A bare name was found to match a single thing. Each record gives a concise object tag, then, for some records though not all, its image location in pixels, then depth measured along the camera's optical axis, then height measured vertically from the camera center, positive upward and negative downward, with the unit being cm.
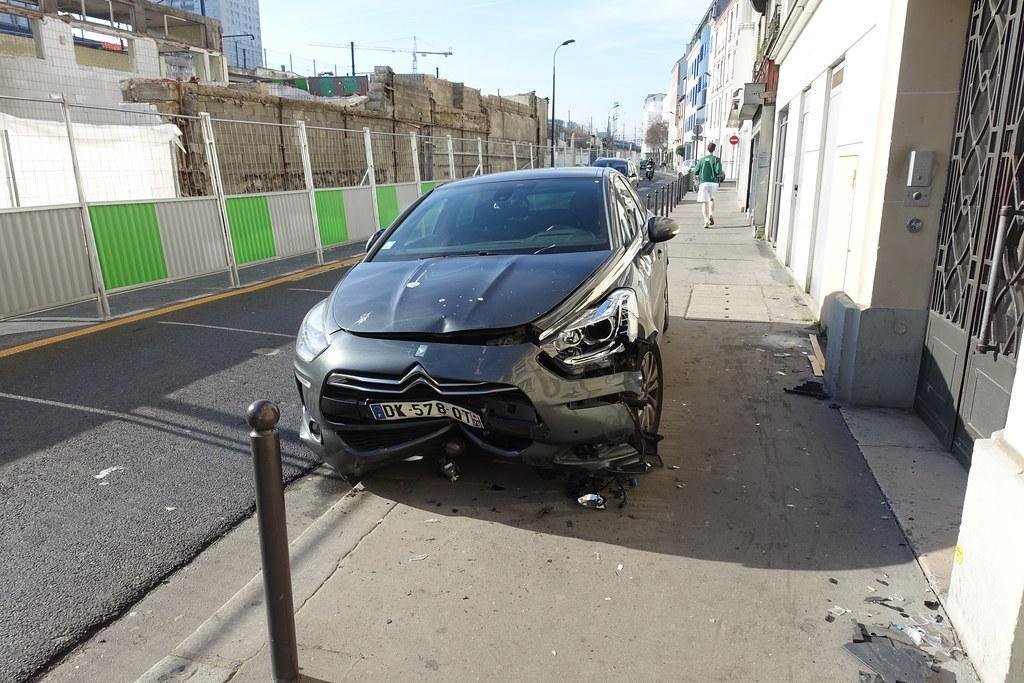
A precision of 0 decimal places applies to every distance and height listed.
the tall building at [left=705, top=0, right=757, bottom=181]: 2638 +418
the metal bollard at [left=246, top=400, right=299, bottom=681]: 212 -111
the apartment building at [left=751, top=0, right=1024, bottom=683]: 236 -70
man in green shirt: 1745 -63
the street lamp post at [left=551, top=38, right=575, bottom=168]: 4867 +523
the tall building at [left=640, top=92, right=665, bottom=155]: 15412 +956
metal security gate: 342 -53
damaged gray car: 328 -94
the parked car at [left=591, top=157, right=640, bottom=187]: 2739 -40
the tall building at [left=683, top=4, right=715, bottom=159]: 7081 +727
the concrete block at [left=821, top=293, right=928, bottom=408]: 463 -130
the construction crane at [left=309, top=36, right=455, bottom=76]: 9603 +1374
